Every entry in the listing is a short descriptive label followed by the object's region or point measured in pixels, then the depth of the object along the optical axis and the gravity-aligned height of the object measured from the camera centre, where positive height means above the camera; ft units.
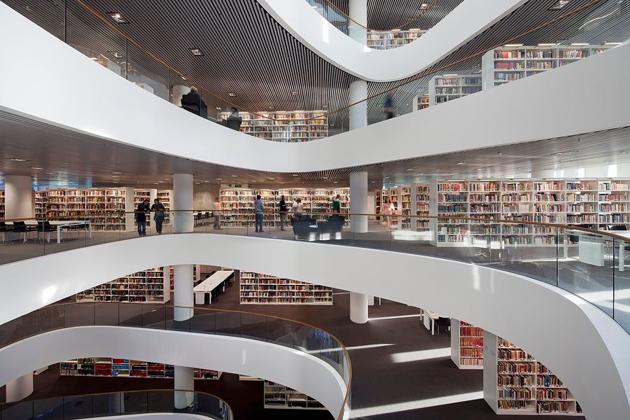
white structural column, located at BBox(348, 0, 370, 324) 27.37 +2.76
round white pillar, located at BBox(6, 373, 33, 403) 28.94 -14.32
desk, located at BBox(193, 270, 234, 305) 37.78 -8.38
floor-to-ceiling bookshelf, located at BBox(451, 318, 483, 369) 25.41 -9.73
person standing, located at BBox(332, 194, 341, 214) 32.56 +0.22
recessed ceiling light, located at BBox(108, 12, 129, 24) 19.60 +10.42
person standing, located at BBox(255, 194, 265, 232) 26.27 -0.51
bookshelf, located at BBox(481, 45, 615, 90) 12.10 +5.29
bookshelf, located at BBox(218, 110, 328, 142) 25.58 +5.87
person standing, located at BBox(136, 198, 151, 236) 23.96 -0.81
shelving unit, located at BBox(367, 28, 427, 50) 27.91 +12.81
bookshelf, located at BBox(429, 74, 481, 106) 15.85 +5.50
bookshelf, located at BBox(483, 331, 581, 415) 21.01 -10.41
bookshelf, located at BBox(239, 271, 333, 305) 38.06 -8.75
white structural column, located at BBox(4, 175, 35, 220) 29.30 +1.01
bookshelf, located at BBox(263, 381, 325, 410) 28.84 -15.13
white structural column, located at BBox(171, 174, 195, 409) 26.22 -5.81
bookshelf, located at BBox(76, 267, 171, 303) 38.42 -8.50
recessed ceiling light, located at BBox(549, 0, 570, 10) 17.66 +9.81
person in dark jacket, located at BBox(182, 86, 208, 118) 19.77 +5.80
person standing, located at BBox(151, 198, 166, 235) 24.93 -0.57
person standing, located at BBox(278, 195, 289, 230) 25.55 -0.78
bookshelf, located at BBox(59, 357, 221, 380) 32.99 -14.38
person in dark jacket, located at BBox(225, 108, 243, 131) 23.63 +5.76
